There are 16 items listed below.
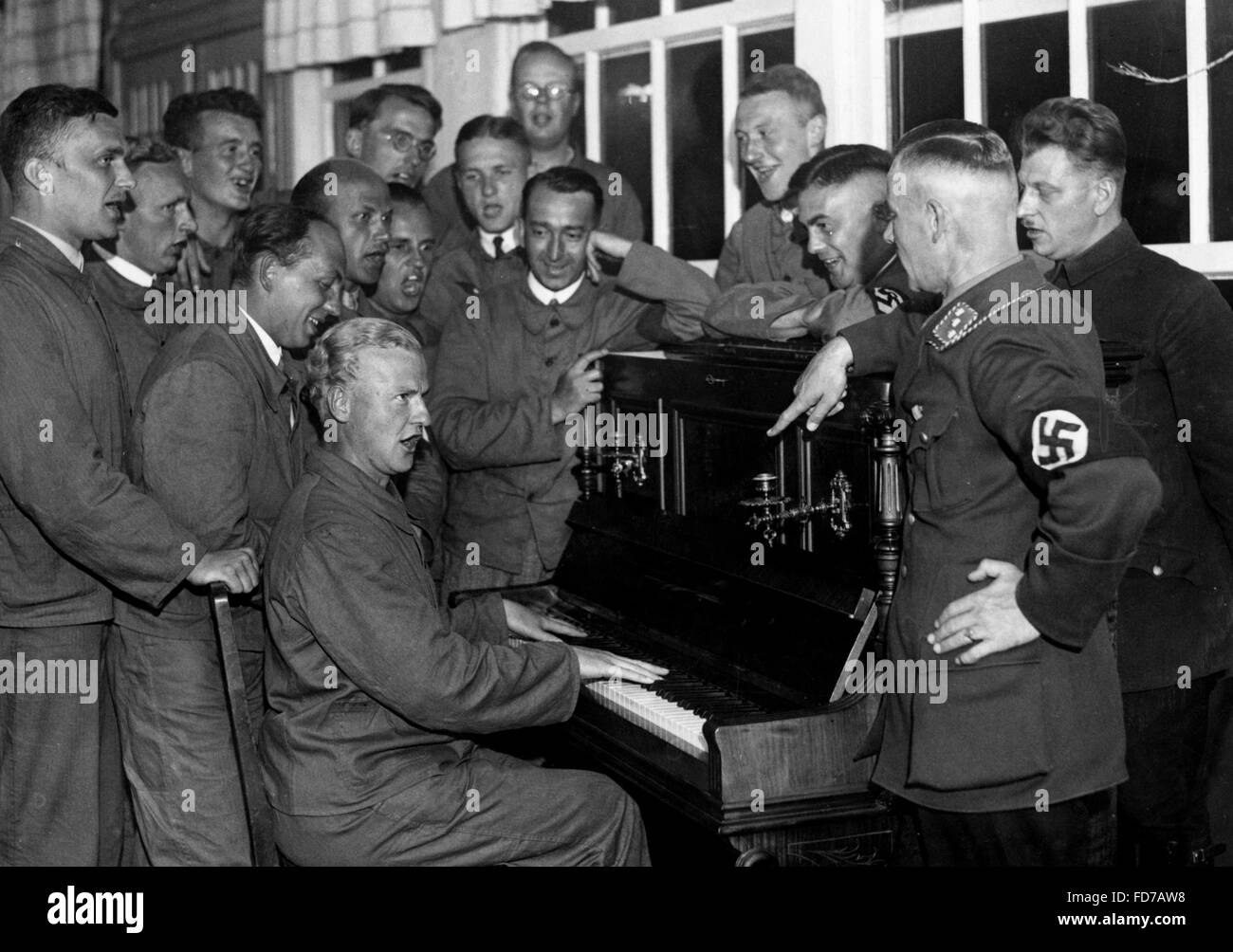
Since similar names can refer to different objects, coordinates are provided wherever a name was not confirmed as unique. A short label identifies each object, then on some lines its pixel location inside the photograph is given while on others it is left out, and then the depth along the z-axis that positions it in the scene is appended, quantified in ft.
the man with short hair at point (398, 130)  18.14
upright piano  9.17
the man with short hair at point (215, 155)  17.01
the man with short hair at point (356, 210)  14.64
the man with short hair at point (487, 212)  16.21
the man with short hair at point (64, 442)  11.17
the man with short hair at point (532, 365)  13.65
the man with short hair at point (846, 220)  11.25
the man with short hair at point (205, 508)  11.31
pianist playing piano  9.63
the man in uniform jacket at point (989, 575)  7.75
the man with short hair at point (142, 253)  13.73
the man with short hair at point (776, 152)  13.70
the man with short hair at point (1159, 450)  9.89
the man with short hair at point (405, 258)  15.70
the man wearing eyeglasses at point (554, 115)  16.44
